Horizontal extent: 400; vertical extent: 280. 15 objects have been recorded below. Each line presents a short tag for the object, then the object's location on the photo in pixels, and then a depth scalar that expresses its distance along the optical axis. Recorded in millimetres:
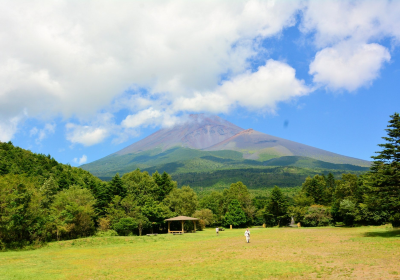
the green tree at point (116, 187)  40562
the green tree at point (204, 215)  47788
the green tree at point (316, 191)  58500
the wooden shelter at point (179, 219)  37716
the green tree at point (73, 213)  28830
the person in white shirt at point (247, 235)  21903
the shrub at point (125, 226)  35094
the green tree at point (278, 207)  51169
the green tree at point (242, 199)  58875
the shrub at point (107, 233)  33719
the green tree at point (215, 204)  60375
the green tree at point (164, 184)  46969
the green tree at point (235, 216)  53594
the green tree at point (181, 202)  45281
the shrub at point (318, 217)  46281
